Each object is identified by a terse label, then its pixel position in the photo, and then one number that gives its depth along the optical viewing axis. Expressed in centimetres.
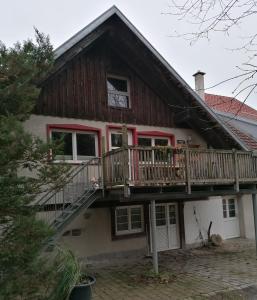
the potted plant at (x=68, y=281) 638
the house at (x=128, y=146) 1031
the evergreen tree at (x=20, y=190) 511
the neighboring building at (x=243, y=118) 1670
